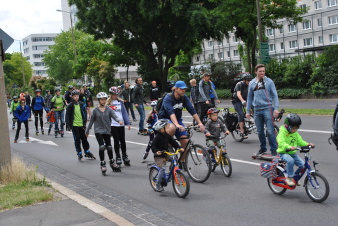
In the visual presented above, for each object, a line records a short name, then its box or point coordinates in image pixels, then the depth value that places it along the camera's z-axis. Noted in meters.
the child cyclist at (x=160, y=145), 7.32
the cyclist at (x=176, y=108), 8.02
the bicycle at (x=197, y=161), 7.86
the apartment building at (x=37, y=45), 169.25
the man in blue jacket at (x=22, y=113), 16.70
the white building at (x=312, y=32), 59.91
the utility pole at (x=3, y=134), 8.62
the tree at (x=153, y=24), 36.47
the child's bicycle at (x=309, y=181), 6.21
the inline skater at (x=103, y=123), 9.79
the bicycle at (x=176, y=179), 6.99
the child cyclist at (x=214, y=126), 8.59
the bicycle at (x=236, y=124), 12.55
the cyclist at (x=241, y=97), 12.16
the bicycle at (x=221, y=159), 8.34
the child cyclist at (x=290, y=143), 6.54
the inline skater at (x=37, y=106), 19.56
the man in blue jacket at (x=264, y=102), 9.39
